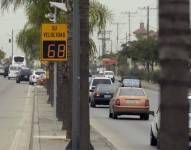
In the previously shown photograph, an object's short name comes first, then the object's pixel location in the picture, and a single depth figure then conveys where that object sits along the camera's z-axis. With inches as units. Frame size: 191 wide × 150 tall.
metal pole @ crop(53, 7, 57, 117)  1304.9
